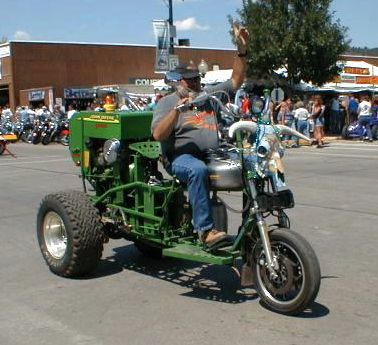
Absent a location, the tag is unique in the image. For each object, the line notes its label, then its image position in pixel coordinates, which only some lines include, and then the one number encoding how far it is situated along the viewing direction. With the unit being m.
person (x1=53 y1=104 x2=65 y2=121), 28.09
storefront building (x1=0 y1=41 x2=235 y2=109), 41.72
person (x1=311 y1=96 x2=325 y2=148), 21.48
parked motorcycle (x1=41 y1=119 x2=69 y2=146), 27.30
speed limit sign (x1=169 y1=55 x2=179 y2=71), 24.23
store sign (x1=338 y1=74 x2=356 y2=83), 40.94
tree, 27.30
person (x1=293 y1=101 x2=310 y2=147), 21.88
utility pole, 25.44
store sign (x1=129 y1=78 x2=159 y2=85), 46.44
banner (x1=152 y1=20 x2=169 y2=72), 24.56
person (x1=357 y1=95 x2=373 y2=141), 22.70
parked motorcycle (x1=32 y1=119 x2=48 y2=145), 27.88
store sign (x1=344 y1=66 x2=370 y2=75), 42.05
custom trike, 4.55
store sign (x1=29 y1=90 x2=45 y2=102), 39.16
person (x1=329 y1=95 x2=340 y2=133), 28.36
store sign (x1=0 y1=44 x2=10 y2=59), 42.06
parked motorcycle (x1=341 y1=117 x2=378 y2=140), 23.55
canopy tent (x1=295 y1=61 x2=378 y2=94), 35.15
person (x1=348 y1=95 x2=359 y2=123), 25.67
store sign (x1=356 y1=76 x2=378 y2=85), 42.09
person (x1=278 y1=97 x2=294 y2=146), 22.58
